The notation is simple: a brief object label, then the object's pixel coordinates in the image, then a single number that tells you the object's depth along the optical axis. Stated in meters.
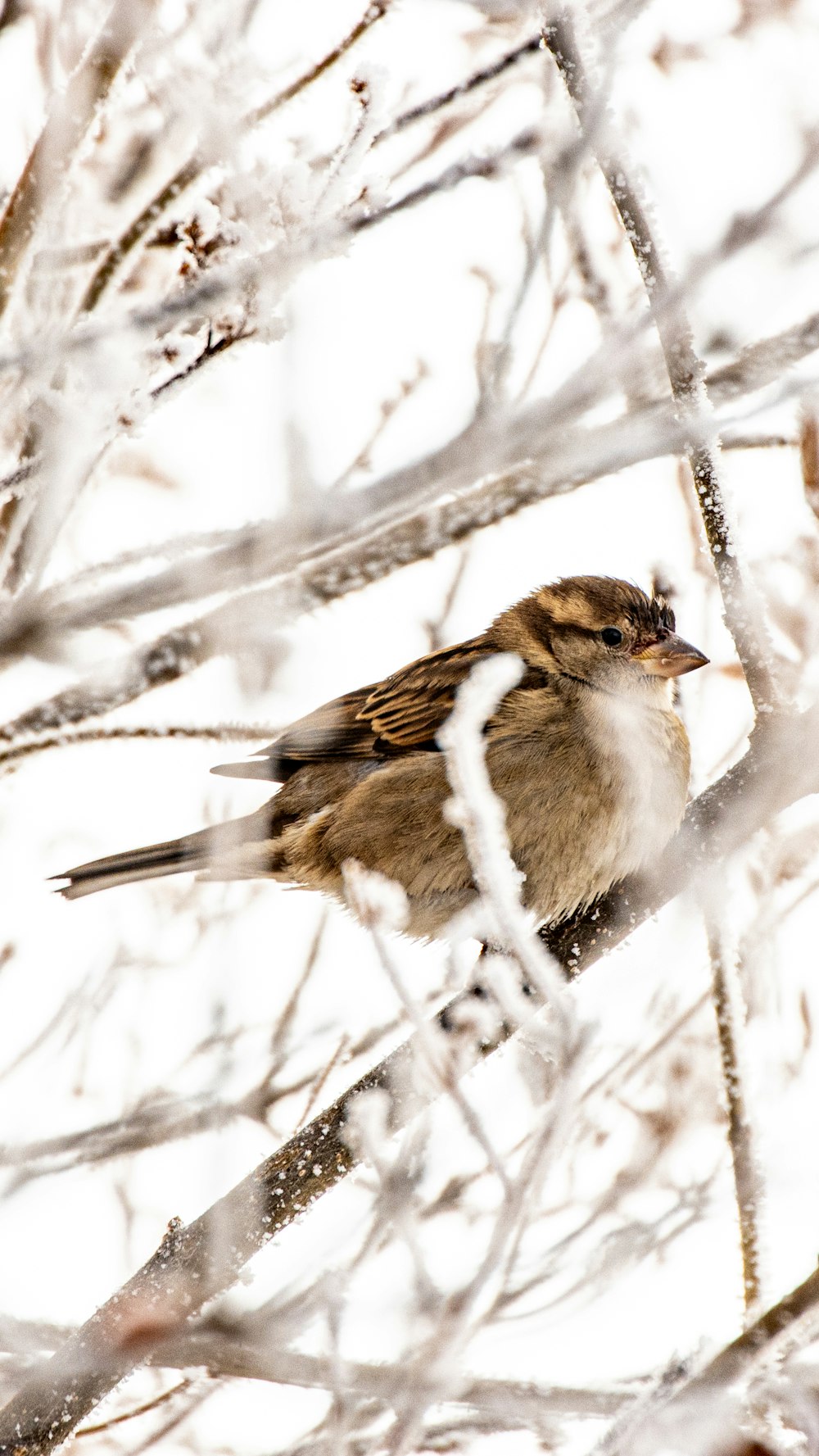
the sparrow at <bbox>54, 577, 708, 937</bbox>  7.87
